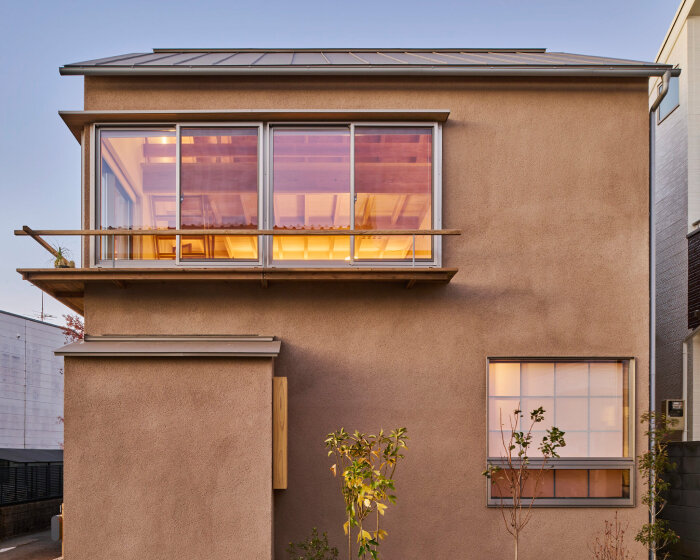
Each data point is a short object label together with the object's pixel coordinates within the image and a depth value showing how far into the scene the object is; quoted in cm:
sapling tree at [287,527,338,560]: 636
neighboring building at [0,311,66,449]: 2136
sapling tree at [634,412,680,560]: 634
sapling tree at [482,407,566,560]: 651
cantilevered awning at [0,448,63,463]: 1218
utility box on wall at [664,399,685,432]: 811
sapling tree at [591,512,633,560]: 652
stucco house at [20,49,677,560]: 662
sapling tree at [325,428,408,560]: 512
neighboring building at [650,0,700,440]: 912
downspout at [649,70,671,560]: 686
